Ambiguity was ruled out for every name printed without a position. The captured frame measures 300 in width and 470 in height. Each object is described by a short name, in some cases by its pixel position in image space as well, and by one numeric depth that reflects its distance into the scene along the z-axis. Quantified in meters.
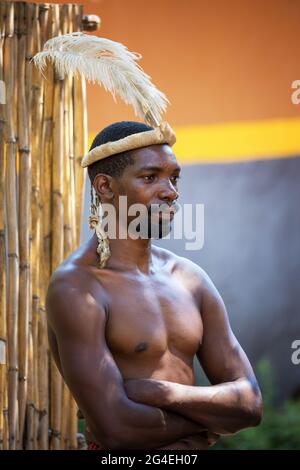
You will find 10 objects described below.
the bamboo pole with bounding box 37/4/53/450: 10.08
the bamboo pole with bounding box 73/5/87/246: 10.30
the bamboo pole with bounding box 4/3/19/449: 9.74
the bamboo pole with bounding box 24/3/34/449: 9.94
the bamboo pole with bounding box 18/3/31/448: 9.86
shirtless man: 7.16
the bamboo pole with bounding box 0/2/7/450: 9.66
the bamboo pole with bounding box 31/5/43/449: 10.03
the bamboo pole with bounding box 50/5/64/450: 10.08
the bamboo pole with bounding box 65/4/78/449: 10.19
